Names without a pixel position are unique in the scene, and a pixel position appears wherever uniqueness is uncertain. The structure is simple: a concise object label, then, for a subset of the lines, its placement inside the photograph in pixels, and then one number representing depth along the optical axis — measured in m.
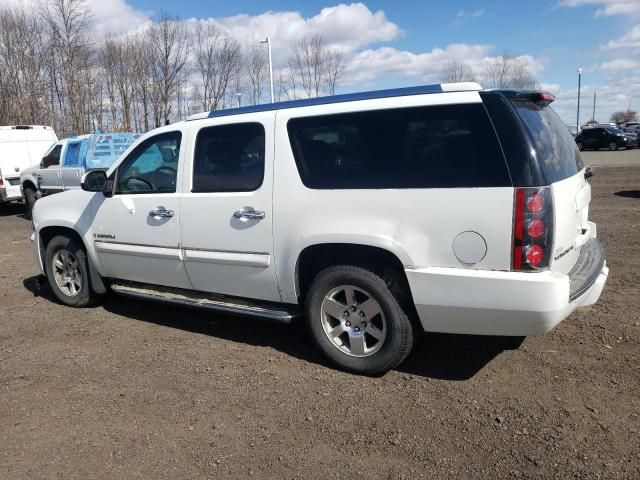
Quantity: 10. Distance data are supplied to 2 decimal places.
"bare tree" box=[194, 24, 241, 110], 36.42
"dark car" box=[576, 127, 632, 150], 34.03
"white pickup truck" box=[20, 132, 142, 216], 12.92
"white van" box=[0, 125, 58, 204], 15.07
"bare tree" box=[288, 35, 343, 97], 37.62
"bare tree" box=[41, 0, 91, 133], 30.08
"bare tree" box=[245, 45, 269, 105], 37.75
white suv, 3.31
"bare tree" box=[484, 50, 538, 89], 42.60
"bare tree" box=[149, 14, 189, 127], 34.50
